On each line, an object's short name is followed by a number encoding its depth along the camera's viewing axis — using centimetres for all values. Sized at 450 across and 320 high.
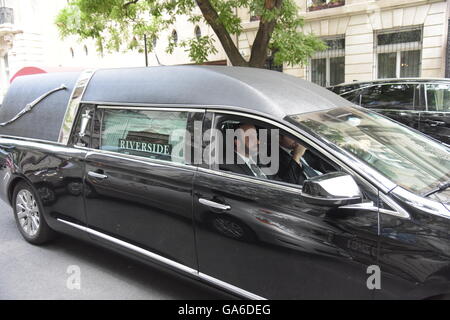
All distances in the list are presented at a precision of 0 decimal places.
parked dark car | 707
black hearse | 227
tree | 759
